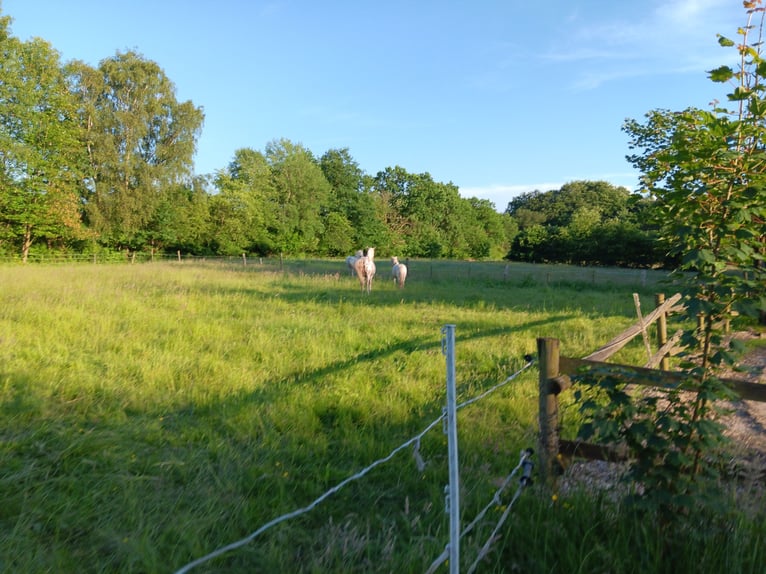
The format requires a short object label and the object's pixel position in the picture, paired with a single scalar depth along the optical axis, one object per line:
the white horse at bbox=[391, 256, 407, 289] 18.73
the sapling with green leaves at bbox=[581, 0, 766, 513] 2.21
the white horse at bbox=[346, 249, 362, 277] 22.74
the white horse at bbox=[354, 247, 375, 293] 16.28
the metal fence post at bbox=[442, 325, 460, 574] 1.88
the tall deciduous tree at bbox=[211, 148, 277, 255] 45.31
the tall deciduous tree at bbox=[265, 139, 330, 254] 51.16
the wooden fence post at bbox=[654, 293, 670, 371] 6.64
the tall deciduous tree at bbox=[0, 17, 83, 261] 26.62
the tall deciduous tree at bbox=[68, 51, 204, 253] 31.33
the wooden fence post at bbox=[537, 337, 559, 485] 2.84
